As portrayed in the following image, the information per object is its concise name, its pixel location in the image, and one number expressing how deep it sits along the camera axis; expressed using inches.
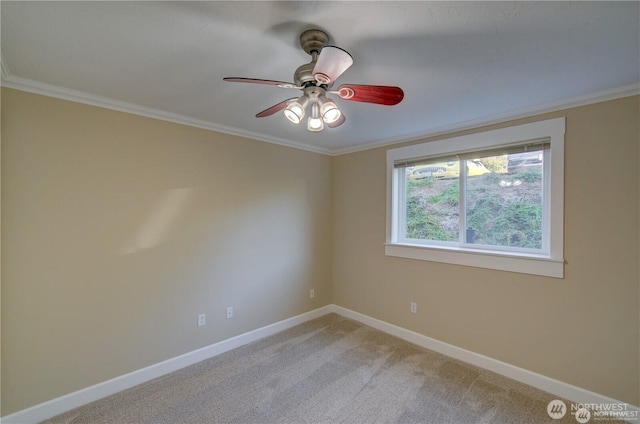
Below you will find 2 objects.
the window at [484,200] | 90.4
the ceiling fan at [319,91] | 52.8
